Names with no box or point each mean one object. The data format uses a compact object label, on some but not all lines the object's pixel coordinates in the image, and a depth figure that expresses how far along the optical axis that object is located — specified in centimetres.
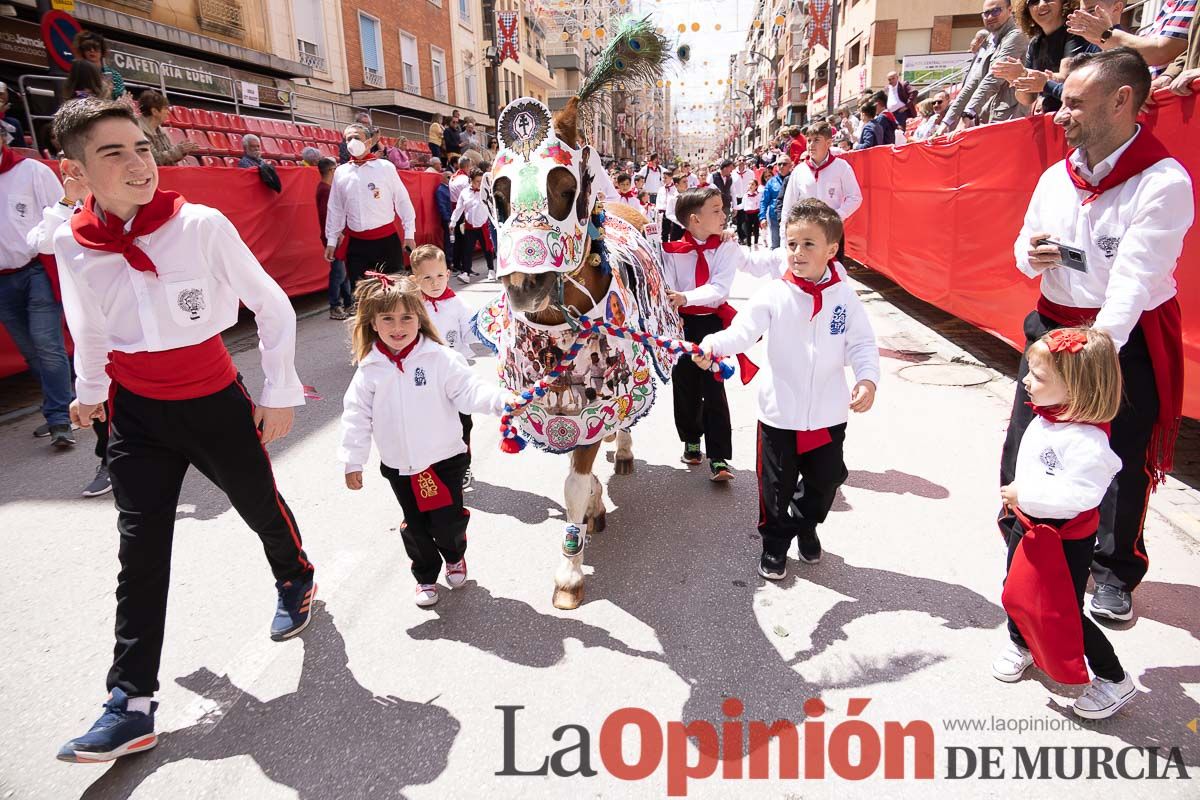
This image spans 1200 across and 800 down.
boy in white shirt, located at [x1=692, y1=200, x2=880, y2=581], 297
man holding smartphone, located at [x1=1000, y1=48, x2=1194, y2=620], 235
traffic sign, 830
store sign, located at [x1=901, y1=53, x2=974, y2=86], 2708
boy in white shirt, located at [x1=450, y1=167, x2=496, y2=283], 1188
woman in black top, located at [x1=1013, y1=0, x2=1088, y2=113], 450
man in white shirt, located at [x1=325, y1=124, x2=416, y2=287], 718
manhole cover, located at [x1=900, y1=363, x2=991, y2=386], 606
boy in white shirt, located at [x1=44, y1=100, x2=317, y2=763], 226
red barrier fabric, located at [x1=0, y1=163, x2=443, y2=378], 795
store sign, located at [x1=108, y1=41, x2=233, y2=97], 1340
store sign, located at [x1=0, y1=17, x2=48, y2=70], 1168
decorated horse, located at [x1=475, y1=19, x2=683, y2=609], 262
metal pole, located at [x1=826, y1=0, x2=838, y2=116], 2173
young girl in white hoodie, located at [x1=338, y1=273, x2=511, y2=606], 291
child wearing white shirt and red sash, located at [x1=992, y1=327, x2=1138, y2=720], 217
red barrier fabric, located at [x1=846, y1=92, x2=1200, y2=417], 396
